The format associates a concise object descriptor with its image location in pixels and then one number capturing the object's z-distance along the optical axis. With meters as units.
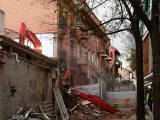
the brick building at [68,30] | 10.83
